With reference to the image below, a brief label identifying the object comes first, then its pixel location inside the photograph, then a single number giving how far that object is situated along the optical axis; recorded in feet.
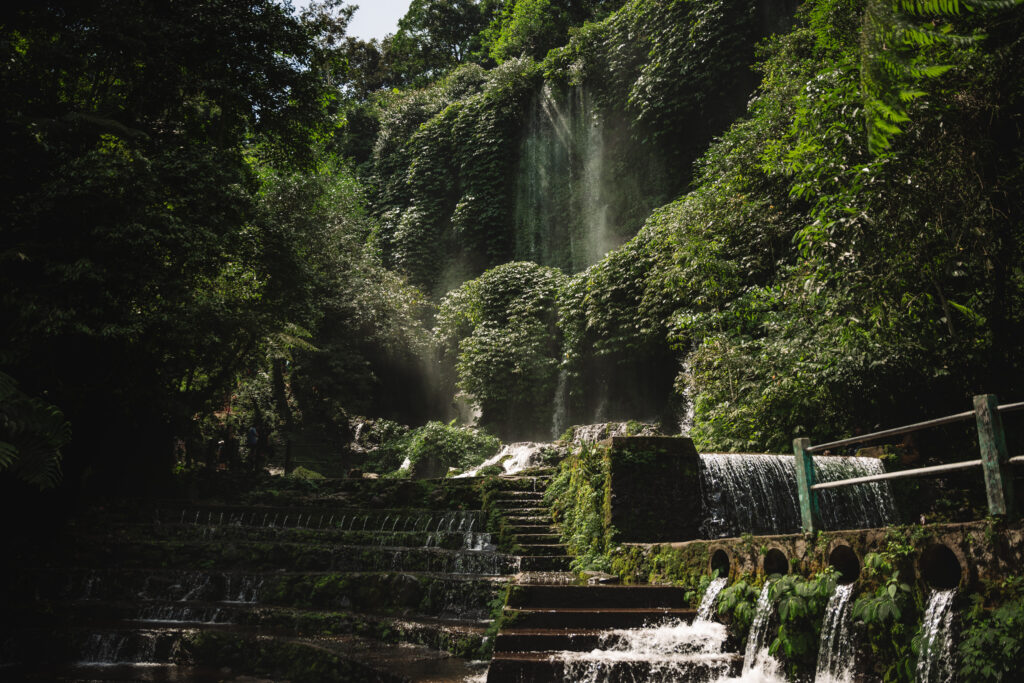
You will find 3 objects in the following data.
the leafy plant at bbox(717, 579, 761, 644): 16.62
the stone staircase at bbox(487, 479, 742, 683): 15.81
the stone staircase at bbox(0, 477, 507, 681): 21.20
